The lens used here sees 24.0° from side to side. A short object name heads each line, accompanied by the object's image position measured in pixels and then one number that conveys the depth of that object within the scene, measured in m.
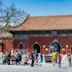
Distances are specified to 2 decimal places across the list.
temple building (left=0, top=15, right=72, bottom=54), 26.56
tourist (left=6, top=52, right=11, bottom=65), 19.02
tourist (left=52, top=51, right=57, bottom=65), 17.22
